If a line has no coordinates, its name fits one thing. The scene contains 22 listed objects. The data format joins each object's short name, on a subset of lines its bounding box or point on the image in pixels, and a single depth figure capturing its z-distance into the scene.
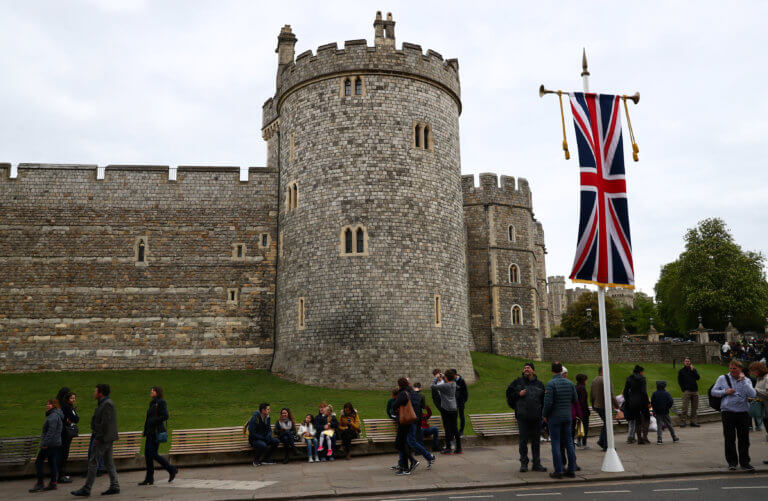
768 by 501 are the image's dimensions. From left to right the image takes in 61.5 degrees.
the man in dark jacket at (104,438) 10.35
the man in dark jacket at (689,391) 15.91
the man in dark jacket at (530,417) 11.05
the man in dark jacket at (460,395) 13.77
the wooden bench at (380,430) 14.00
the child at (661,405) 14.03
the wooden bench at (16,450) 12.32
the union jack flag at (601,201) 12.06
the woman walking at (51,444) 10.99
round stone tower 23.95
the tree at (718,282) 49.53
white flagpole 10.75
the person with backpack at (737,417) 10.39
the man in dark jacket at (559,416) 10.45
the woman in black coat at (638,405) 13.66
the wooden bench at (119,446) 12.70
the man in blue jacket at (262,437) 13.10
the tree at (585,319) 68.94
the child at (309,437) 13.55
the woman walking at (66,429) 11.58
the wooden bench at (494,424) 14.70
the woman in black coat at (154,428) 10.93
